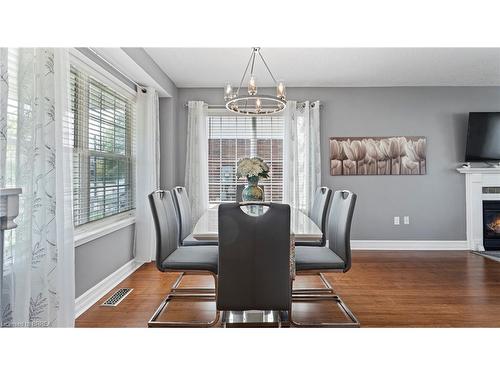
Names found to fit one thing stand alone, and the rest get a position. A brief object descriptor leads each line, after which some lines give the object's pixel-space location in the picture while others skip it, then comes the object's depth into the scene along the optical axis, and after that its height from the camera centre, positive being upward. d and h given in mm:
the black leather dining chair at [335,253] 2250 -508
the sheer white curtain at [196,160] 4562 +417
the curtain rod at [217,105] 4652 +1224
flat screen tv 4527 +795
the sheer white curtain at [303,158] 4551 +446
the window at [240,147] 4730 +624
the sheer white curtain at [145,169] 3857 +242
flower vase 2717 -27
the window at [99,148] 2703 +400
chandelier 2670 +782
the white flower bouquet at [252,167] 2578 +177
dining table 2096 -290
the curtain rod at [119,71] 2846 +1230
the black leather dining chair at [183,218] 3043 -297
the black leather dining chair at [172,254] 2250 -508
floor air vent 2719 -974
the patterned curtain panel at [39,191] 1591 -13
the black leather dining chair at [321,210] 2885 -203
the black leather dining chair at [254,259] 1784 -405
